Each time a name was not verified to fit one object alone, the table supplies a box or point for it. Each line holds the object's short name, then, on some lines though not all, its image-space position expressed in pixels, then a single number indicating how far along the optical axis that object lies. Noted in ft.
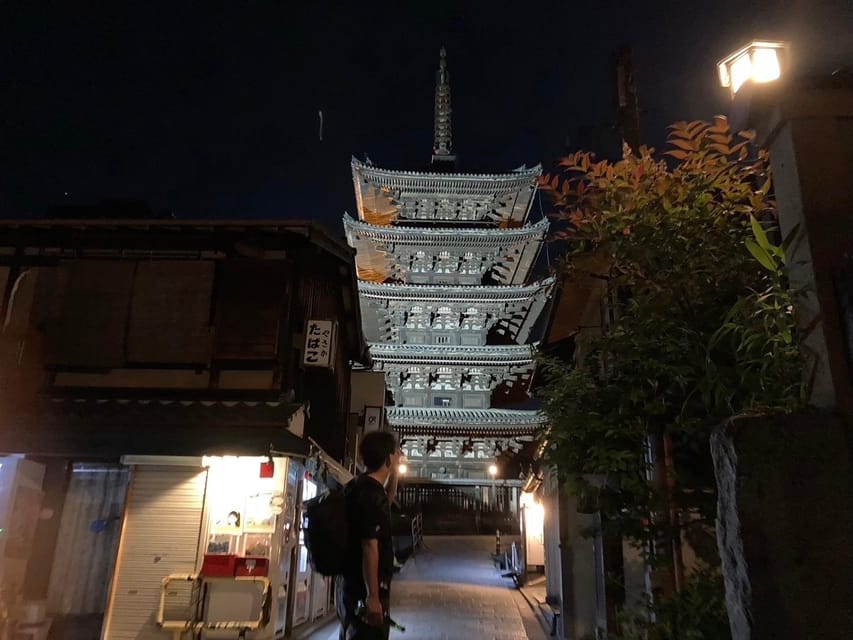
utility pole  26.25
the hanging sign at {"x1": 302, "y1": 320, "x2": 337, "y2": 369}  34.60
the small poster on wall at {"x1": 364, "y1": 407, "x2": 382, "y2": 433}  51.96
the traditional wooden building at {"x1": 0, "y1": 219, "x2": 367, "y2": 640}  28.73
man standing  10.77
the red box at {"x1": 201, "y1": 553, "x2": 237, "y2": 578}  28.48
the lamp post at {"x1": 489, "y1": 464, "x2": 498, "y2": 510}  97.45
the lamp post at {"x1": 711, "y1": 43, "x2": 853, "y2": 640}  8.09
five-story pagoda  98.27
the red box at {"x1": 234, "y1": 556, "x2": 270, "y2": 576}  28.66
